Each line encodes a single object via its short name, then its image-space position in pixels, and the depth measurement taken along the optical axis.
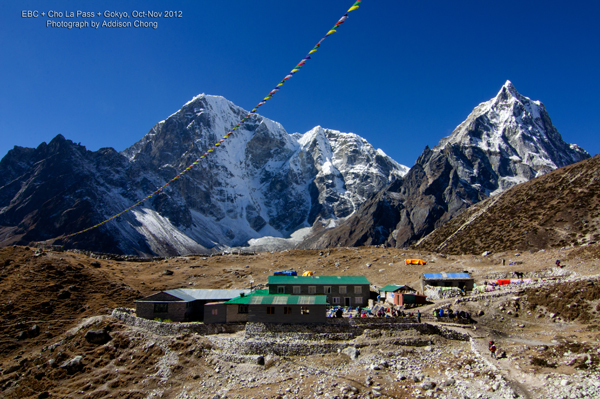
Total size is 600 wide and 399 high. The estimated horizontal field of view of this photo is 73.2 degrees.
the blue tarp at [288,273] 67.64
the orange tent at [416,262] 72.31
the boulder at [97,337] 41.03
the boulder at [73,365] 37.47
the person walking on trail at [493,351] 30.27
